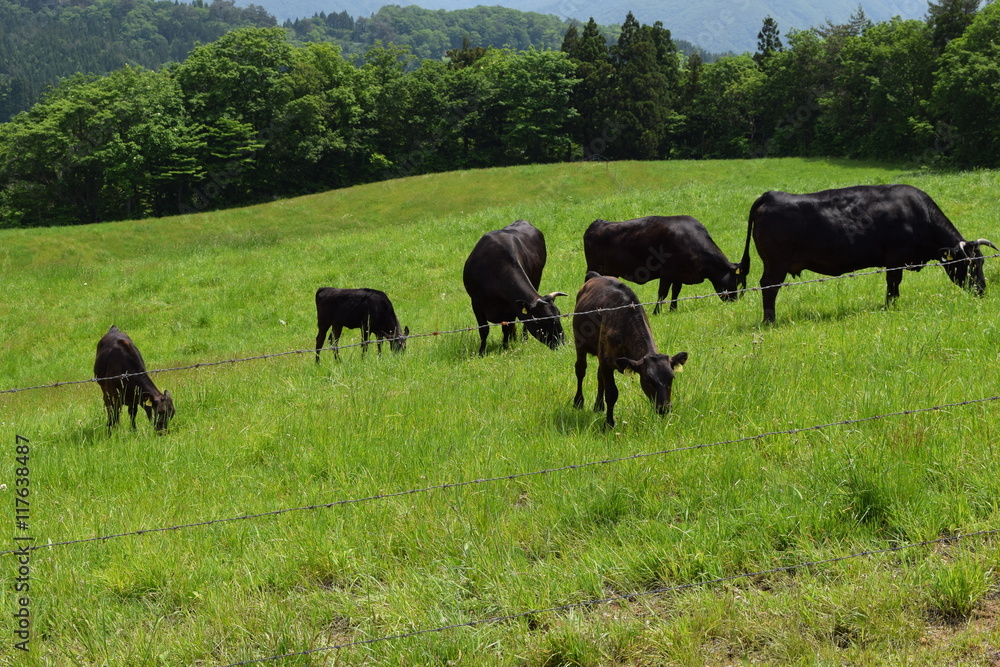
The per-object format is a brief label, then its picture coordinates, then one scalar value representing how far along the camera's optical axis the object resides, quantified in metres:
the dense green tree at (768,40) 88.00
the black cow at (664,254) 14.92
